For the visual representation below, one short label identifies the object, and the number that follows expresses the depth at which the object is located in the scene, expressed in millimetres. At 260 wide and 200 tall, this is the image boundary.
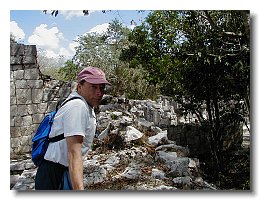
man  1206
